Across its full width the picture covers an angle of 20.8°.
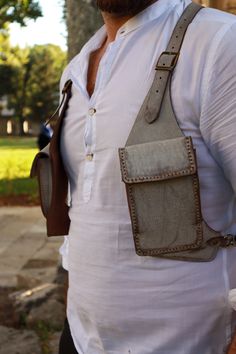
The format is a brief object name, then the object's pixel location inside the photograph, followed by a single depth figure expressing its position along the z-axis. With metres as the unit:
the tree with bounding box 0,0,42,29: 8.02
